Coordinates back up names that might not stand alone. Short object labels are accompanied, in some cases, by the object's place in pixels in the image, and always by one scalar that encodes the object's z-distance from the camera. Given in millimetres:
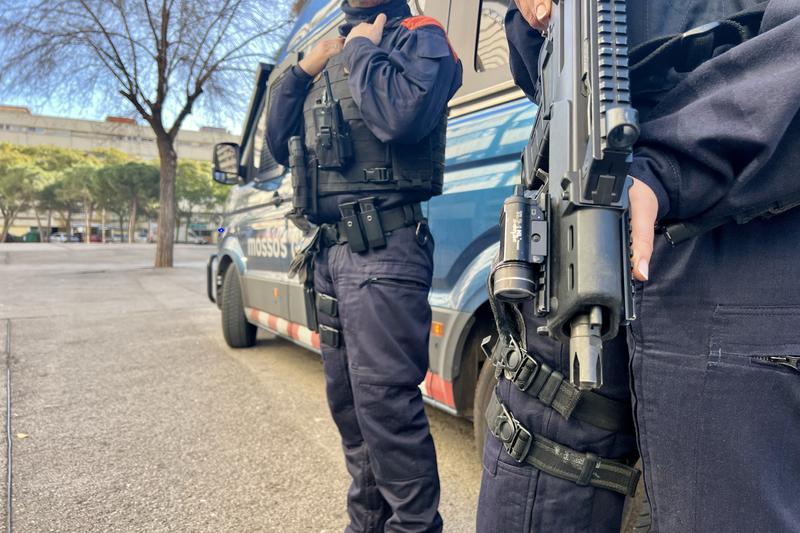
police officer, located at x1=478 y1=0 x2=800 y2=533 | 695
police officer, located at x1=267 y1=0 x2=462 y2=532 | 1447
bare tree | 10680
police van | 1879
